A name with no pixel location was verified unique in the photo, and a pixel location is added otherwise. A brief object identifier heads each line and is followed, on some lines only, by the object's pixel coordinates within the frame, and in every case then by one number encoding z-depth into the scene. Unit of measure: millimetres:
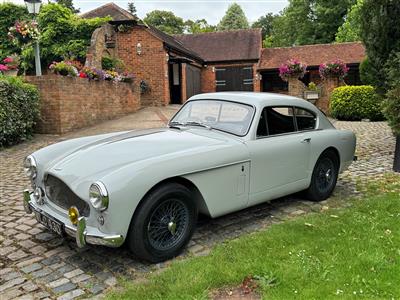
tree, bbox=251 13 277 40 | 69875
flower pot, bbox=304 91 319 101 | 19156
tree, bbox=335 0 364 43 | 31158
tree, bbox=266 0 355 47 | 39688
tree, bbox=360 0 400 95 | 8211
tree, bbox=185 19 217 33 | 56812
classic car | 3129
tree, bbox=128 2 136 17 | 69375
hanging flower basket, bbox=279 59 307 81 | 19609
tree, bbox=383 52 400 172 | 6652
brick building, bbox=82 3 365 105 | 18953
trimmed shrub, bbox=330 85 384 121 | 15438
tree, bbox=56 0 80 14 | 51975
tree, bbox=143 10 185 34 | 59062
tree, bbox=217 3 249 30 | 52000
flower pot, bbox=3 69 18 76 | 16744
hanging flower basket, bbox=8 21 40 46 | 11844
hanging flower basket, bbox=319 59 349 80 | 18797
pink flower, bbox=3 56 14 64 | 16128
